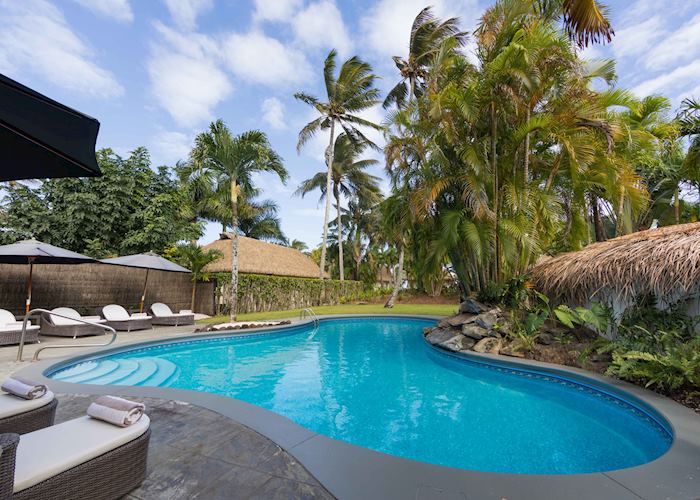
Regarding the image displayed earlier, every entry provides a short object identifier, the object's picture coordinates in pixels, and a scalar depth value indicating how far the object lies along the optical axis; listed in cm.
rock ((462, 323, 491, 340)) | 839
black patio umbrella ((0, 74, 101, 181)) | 177
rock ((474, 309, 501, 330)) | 847
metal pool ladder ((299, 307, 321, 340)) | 1323
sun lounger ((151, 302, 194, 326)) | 1191
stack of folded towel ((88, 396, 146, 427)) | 231
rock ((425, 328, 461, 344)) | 922
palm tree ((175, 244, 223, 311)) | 1488
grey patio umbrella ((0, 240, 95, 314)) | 782
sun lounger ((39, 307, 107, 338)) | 882
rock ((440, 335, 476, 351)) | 840
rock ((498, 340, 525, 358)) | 750
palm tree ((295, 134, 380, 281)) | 2784
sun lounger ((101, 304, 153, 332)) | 1039
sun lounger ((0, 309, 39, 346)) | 735
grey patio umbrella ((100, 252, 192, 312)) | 1079
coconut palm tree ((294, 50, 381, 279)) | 2266
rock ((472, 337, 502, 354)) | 791
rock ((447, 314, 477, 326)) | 908
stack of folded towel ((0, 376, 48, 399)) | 263
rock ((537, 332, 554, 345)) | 761
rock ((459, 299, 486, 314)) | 921
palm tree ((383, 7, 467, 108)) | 1855
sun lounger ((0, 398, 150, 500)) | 169
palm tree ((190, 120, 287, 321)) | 1271
